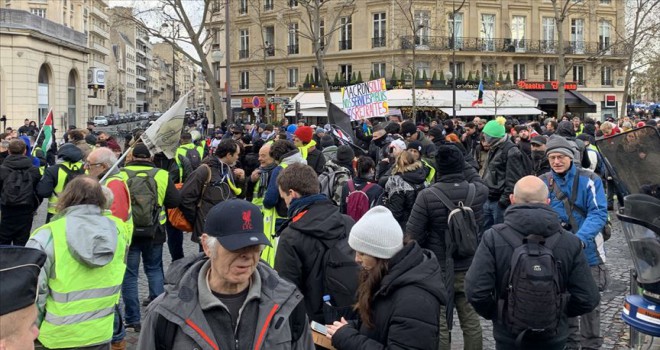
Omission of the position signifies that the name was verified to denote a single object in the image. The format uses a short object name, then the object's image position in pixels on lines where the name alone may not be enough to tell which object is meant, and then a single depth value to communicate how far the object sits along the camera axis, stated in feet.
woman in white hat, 10.09
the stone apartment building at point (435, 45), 144.36
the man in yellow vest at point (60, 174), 25.57
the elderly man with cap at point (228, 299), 8.62
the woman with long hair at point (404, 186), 20.88
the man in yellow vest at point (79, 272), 13.26
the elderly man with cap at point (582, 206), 18.33
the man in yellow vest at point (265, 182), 20.63
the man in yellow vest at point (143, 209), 21.50
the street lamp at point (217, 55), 84.89
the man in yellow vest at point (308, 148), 29.53
